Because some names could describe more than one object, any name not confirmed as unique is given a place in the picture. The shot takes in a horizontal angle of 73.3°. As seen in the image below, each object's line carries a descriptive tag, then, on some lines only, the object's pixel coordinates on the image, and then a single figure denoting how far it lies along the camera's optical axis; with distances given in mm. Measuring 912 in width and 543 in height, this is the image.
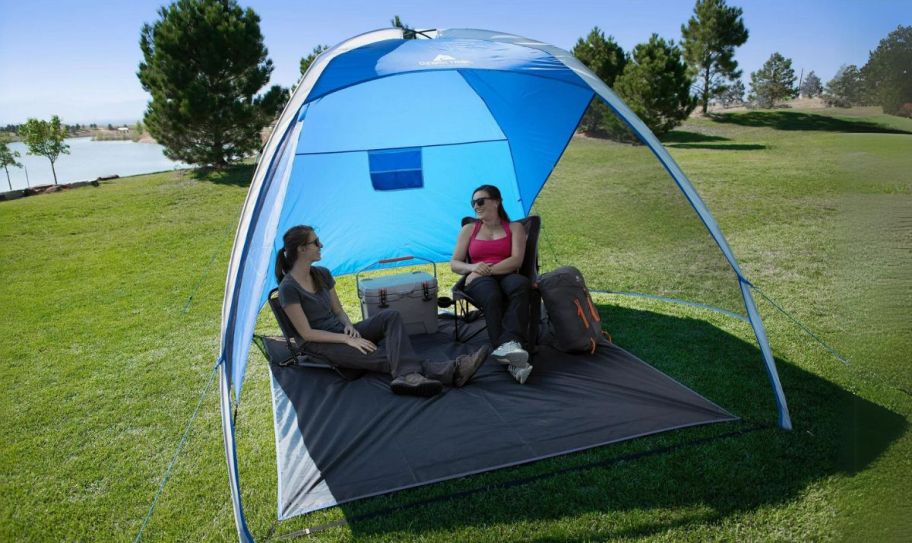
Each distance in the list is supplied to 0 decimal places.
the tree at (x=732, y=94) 22125
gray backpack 3977
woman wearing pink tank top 3833
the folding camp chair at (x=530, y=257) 4371
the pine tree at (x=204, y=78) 11359
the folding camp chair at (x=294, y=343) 3776
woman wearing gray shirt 3578
